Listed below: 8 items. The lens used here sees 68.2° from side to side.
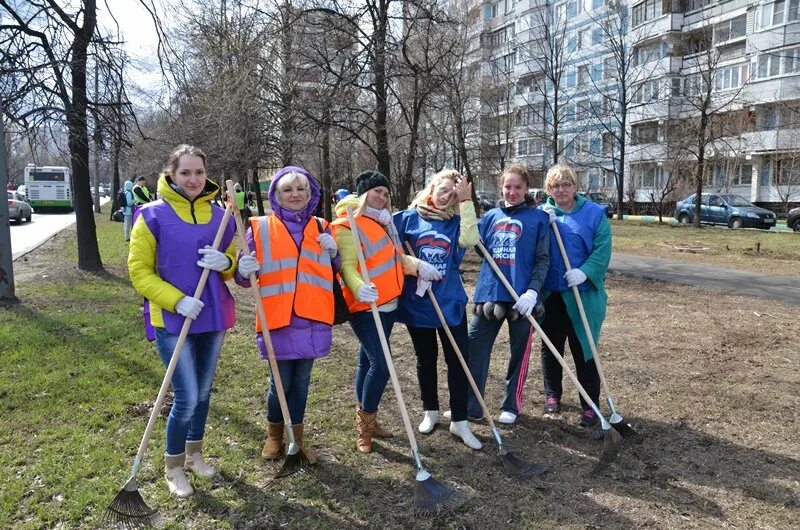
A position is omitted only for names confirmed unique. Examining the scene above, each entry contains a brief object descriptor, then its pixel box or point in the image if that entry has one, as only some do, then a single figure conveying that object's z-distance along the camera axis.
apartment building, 28.48
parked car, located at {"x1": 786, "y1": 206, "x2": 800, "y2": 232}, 21.52
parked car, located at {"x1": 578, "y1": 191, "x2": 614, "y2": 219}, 33.42
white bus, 35.41
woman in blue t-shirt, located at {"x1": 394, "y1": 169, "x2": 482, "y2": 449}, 3.99
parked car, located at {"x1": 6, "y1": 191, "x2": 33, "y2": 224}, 25.48
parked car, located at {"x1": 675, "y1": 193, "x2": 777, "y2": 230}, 23.86
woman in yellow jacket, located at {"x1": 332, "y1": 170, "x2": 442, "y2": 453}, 3.82
